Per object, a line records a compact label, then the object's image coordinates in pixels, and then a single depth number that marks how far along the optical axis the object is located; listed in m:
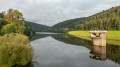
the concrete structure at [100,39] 37.06
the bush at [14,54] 15.85
